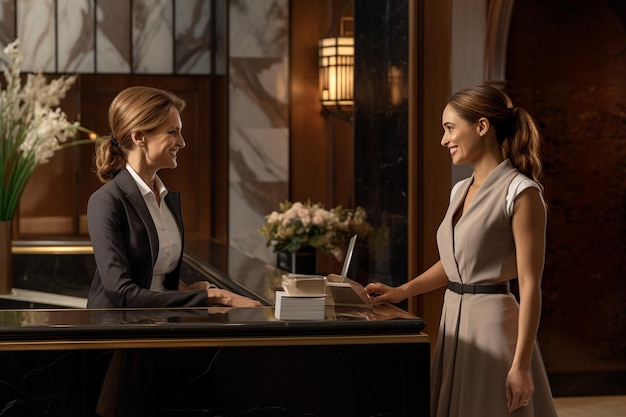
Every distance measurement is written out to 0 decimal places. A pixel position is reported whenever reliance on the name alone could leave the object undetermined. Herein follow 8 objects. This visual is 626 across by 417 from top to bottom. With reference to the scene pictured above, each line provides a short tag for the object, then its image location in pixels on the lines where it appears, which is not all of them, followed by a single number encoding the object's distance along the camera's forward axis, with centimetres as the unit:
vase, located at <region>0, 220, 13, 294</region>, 558
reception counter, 267
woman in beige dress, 282
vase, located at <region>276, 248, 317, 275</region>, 663
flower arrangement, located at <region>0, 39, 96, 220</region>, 541
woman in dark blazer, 313
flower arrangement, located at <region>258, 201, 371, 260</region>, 652
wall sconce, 811
